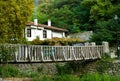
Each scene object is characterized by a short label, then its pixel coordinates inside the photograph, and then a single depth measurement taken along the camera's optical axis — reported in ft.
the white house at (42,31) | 83.06
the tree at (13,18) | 49.79
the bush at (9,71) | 41.58
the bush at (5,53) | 45.34
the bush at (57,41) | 78.02
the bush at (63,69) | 53.41
